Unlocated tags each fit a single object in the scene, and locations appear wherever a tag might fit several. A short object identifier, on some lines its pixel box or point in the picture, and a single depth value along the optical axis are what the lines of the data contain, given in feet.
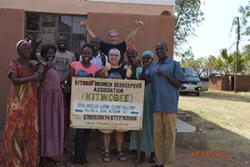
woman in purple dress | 13.04
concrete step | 17.69
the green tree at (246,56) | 79.07
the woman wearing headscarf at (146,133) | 14.60
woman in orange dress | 12.14
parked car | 54.41
